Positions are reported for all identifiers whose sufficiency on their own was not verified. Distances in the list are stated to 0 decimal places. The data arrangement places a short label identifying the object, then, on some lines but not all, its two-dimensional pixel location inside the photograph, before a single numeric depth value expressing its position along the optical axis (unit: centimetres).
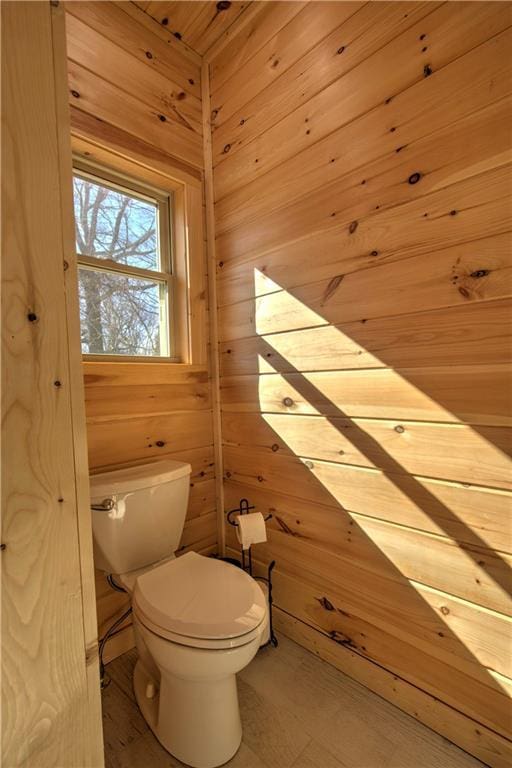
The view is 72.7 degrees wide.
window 149
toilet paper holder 152
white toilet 97
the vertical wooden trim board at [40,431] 50
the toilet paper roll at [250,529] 141
